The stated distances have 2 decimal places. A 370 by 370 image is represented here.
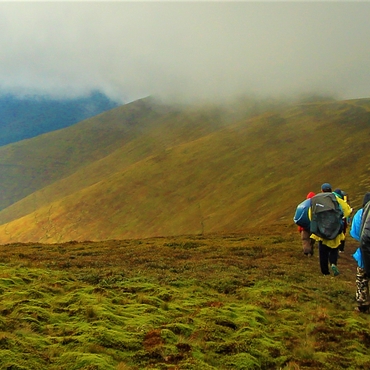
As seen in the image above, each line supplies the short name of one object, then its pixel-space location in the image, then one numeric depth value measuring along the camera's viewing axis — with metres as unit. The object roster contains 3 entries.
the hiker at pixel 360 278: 12.10
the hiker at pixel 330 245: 16.94
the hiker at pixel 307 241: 21.18
